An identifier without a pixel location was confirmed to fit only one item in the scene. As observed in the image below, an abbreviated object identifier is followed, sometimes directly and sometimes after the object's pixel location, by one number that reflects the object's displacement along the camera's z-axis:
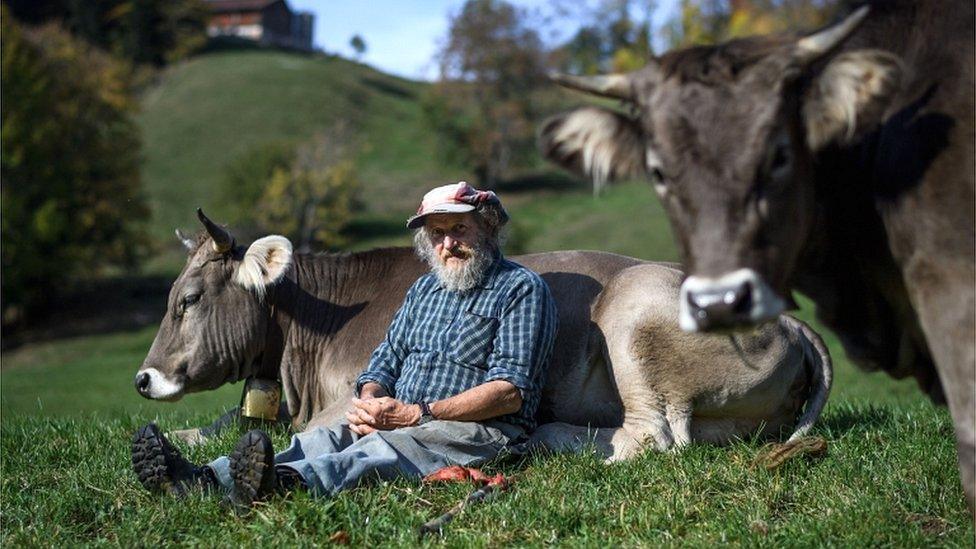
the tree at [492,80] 52.75
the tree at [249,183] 41.81
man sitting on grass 5.72
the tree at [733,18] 46.31
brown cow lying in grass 6.68
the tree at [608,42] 57.88
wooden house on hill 111.44
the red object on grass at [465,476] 5.83
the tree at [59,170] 31.52
